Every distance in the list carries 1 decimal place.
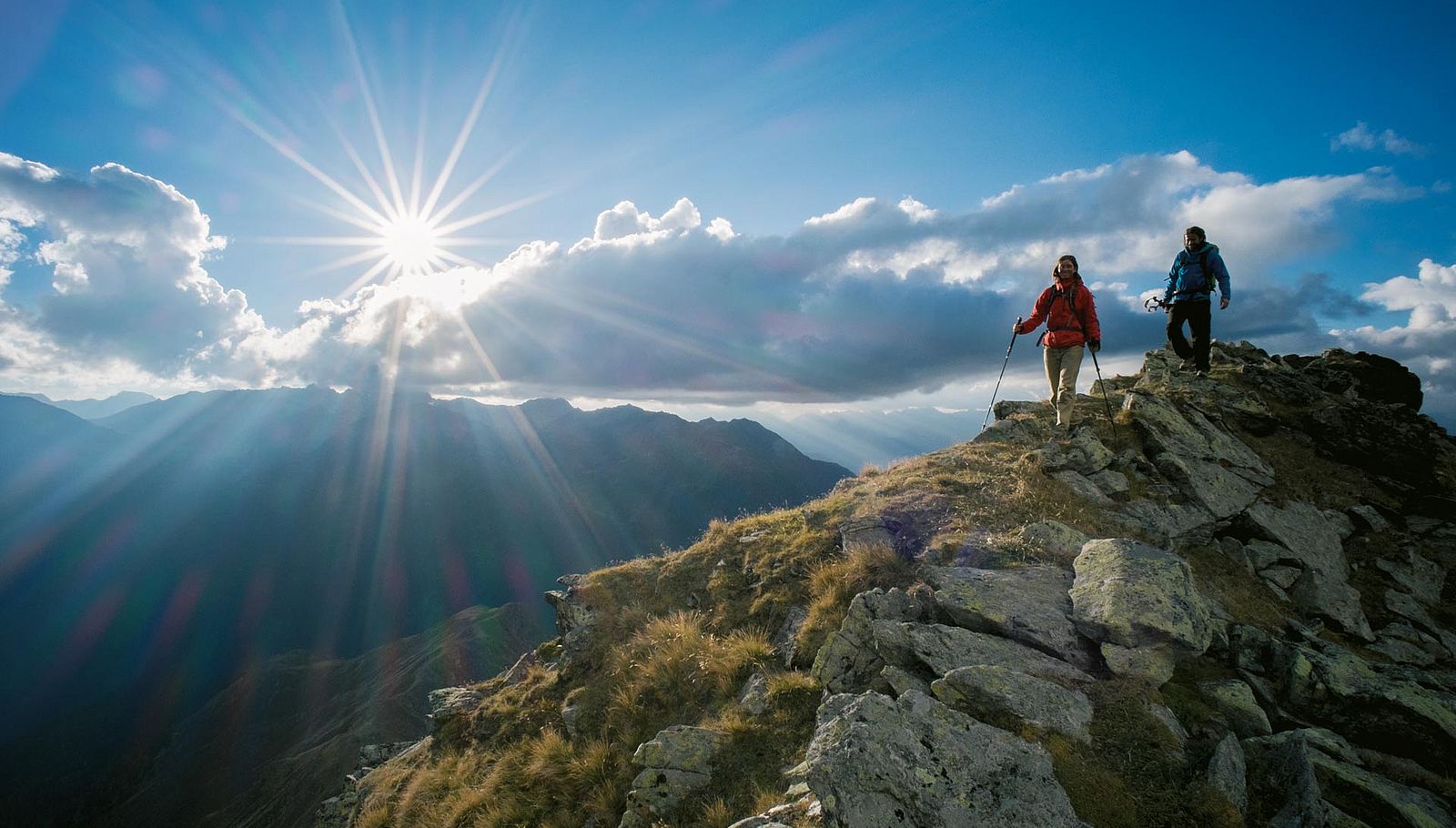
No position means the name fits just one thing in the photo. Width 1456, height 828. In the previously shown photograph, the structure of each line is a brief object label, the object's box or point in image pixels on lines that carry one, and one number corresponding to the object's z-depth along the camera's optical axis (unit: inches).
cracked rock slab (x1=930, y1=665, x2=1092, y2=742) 250.2
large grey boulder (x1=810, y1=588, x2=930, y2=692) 329.1
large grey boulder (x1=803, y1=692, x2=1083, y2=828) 203.9
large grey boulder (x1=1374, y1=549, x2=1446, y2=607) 490.3
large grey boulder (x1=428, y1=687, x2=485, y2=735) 631.8
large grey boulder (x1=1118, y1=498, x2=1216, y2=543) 472.4
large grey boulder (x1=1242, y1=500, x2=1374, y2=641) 444.5
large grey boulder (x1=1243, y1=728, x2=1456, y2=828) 215.2
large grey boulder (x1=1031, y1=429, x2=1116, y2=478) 531.8
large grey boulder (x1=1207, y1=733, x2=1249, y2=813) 222.3
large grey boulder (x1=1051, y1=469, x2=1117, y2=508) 497.4
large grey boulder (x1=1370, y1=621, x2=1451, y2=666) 418.0
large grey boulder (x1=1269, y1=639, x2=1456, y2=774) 280.4
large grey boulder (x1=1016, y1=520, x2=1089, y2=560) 401.7
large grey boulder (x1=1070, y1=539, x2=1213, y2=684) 285.3
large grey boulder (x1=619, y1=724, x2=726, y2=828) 318.3
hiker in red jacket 558.6
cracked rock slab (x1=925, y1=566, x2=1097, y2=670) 304.8
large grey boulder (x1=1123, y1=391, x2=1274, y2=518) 535.2
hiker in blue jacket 629.0
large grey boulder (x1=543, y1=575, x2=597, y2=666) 584.7
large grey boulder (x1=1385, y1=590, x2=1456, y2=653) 440.8
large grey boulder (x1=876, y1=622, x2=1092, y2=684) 285.1
